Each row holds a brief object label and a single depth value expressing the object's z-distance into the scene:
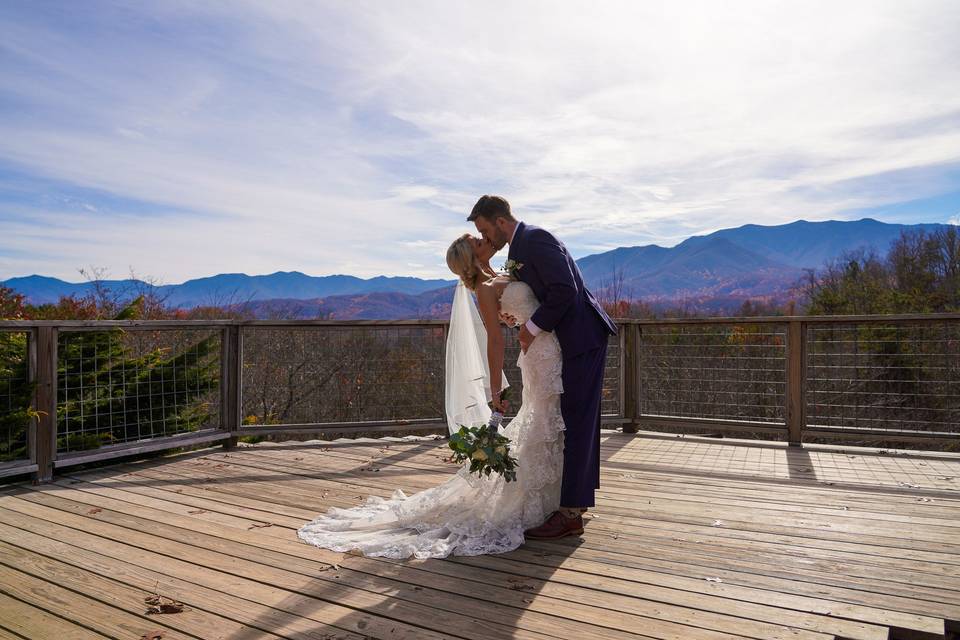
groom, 3.21
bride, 3.21
